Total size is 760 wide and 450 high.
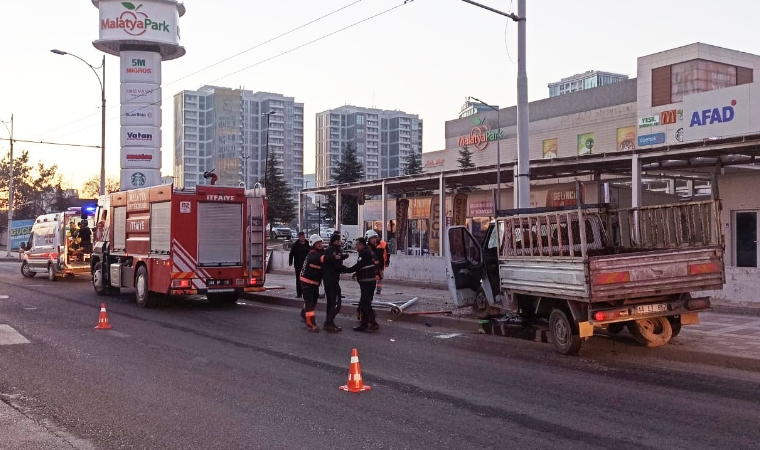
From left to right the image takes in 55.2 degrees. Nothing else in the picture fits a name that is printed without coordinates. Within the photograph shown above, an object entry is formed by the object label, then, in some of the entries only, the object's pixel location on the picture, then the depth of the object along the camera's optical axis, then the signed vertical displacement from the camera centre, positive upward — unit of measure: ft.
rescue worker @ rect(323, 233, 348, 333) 42.68 -2.16
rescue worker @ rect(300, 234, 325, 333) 42.70 -2.33
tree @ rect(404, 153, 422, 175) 253.85 +25.57
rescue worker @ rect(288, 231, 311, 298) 61.48 -1.14
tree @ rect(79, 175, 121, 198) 275.80 +20.03
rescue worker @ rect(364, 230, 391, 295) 48.02 -1.01
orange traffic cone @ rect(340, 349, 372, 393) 25.55 -4.97
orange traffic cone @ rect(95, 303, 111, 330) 42.91 -4.95
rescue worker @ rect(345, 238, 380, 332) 42.45 -2.32
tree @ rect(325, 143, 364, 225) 236.22 +21.07
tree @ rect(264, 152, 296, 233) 236.22 +13.43
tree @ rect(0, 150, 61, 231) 234.17 +17.49
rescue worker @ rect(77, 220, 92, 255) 85.46 +0.38
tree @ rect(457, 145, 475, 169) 192.65 +21.87
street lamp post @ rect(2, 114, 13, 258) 159.04 +4.92
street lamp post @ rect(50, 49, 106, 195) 117.68 +19.66
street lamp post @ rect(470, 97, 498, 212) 84.29 +8.01
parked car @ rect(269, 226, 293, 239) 227.71 +1.77
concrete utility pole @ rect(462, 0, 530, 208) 49.01 +8.63
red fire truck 54.80 -0.24
